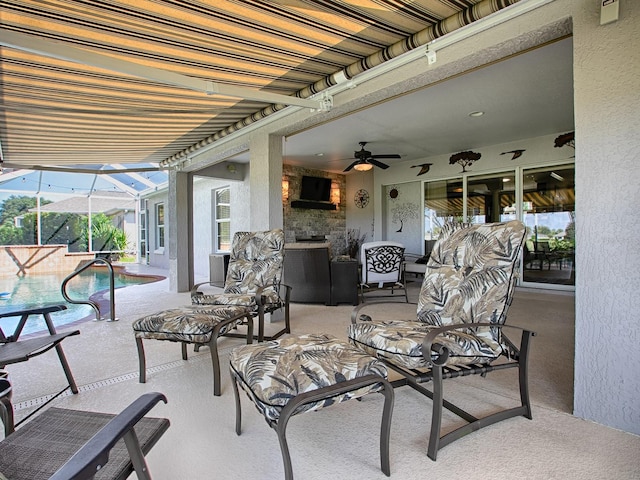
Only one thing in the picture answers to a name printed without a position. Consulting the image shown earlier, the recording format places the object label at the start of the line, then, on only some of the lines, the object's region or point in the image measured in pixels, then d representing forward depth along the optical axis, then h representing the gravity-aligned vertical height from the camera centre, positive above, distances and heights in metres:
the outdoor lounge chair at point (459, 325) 1.75 -0.58
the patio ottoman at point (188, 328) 2.36 -0.67
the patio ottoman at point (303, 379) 1.38 -0.64
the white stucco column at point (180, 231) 6.86 +0.05
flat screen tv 8.59 +1.10
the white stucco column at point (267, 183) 4.32 +0.63
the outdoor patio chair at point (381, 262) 5.18 -0.46
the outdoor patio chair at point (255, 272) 3.27 -0.41
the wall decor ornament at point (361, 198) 9.15 +0.90
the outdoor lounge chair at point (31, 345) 1.91 -0.67
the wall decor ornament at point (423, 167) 7.89 +1.47
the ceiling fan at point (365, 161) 6.48 +1.33
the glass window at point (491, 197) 6.81 +0.68
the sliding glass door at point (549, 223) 6.20 +0.12
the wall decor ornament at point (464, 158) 7.11 +1.52
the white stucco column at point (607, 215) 1.77 +0.07
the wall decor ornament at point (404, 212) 8.31 +0.46
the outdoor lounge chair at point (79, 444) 0.76 -0.69
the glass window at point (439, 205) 7.59 +0.58
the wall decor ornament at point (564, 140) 5.91 +1.56
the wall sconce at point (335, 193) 9.25 +1.04
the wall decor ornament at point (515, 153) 6.49 +1.45
